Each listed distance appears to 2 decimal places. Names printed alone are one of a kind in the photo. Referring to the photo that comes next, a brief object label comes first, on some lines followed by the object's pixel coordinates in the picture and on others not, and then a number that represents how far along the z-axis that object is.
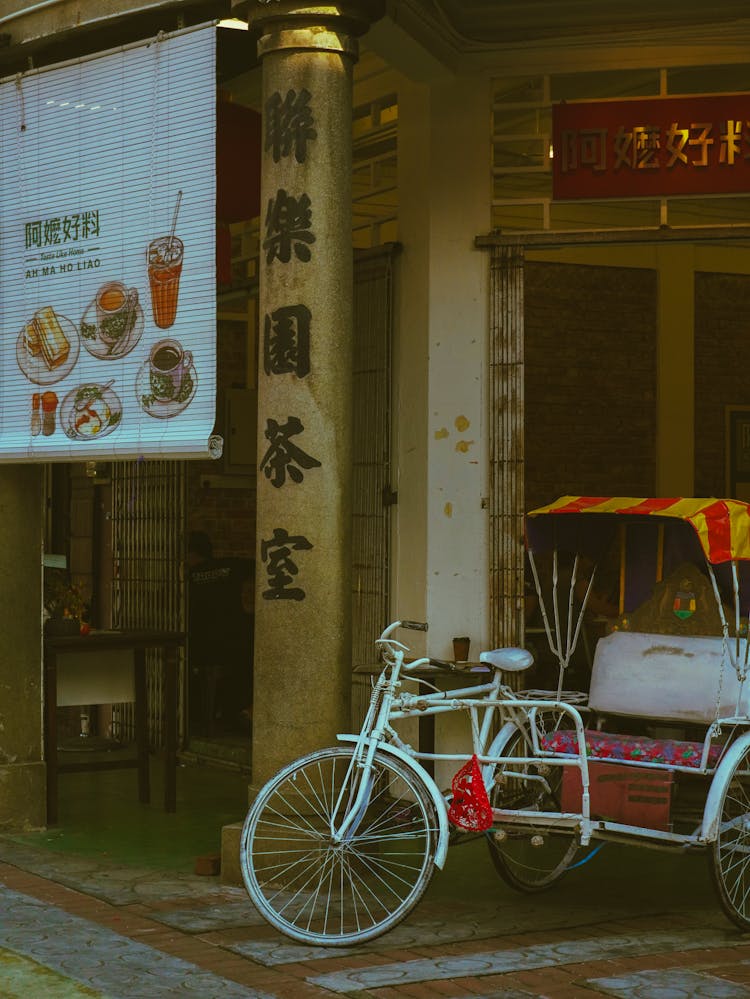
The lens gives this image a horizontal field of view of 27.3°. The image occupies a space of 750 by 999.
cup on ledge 9.24
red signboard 8.78
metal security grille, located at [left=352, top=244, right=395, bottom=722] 9.81
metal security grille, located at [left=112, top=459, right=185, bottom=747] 12.27
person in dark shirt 12.23
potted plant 9.53
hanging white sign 7.66
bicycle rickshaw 6.43
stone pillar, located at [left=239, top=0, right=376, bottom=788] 7.40
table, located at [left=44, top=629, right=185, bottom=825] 9.15
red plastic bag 6.45
